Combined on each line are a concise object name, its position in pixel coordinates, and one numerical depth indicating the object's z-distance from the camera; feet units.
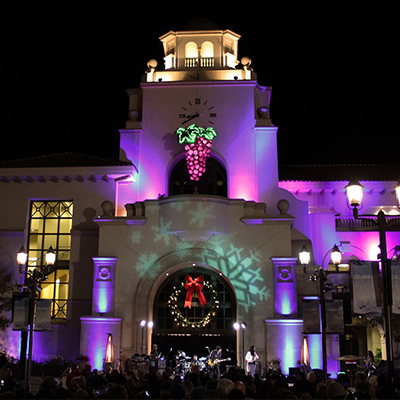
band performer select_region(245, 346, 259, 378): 80.94
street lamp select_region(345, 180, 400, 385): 40.69
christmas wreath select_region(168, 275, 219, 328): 90.84
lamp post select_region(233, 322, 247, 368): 87.56
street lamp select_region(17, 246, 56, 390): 60.44
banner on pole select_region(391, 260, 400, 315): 43.32
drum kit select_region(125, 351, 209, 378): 79.07
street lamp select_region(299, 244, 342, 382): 57.67
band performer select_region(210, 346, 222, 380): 79.25
